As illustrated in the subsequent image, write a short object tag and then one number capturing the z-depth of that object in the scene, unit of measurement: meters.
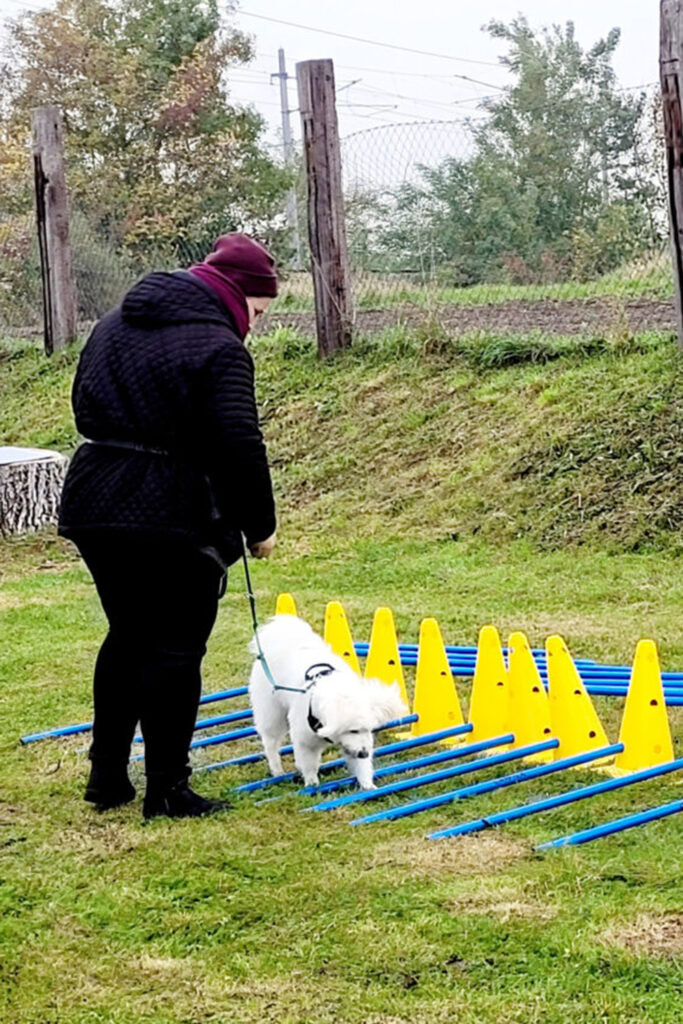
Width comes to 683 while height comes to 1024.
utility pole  11.77
